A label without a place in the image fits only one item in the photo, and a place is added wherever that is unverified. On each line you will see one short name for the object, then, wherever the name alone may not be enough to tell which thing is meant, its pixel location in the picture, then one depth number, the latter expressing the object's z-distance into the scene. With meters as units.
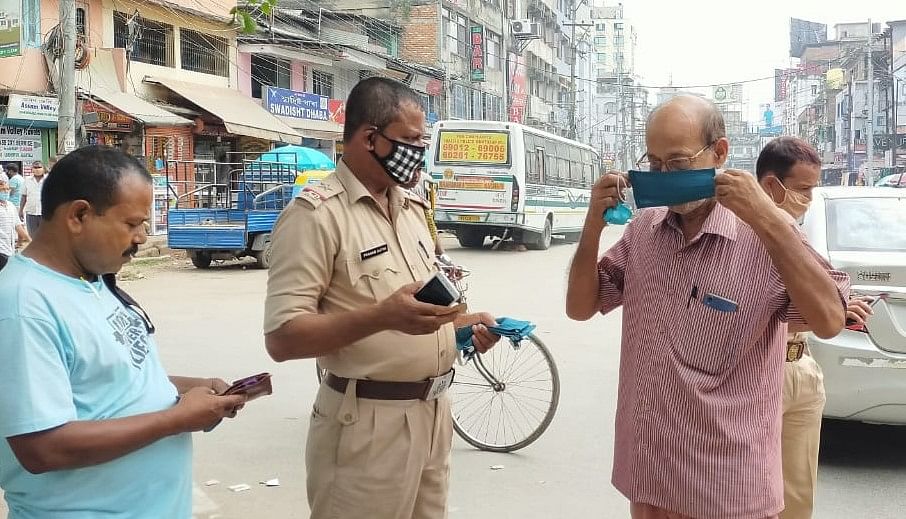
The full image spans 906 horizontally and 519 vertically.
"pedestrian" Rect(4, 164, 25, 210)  16.62
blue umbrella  19.44
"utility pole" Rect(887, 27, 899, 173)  45.88
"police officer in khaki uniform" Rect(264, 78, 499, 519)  2.42
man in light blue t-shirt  1.78
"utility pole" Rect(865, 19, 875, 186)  42.92
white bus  19.89
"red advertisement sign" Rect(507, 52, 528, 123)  49.75
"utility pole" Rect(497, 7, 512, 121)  43.50
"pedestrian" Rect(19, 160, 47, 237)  16.20
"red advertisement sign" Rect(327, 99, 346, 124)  29.50
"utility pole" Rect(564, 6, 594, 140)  45.37
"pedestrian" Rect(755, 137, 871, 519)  3.22
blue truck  15.81
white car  4.79
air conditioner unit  48.44
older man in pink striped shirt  2.20
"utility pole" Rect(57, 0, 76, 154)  15.15
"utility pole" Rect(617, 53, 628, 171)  72.01
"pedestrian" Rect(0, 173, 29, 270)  9.88
